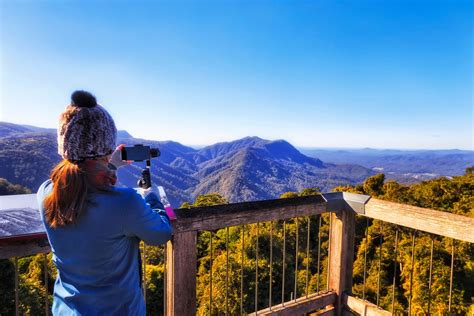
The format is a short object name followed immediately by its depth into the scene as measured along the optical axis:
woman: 1.07
